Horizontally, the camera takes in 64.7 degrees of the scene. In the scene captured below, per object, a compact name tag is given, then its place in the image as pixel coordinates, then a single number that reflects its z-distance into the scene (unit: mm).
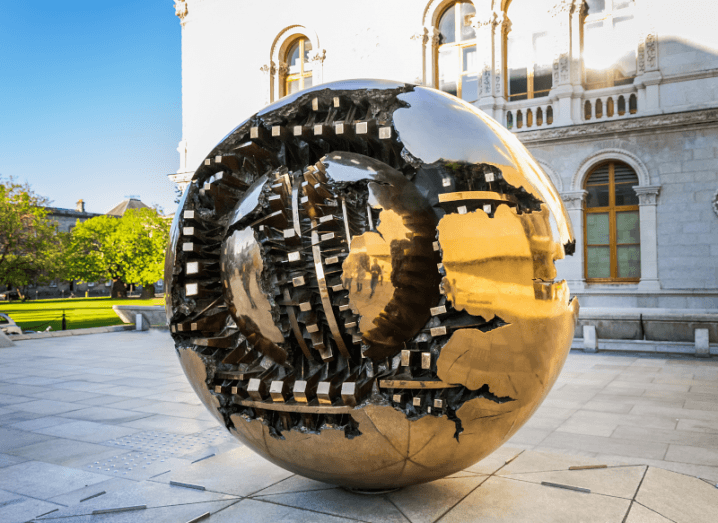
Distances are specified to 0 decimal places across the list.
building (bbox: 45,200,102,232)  74875
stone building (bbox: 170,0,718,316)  14781
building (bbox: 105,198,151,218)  88875
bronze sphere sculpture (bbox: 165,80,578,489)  2842
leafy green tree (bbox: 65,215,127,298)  44594
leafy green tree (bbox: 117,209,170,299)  40156
